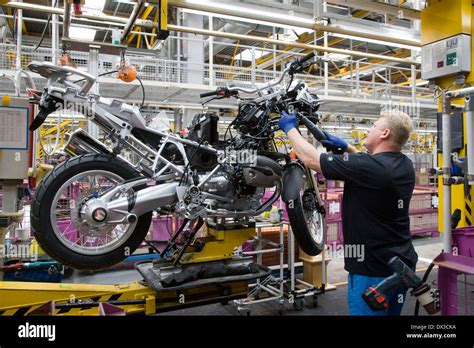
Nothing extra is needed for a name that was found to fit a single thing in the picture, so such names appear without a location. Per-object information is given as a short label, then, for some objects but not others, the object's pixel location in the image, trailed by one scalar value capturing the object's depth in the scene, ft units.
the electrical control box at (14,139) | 9.78
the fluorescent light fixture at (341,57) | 31.16
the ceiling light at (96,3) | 18.04
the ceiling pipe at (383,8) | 10.45
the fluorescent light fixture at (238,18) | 8.90
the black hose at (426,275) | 7.10
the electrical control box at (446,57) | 10.51
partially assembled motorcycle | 7.00
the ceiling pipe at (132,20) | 7.90
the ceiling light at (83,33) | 22.58
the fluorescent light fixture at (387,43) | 10.80
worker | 6.06
